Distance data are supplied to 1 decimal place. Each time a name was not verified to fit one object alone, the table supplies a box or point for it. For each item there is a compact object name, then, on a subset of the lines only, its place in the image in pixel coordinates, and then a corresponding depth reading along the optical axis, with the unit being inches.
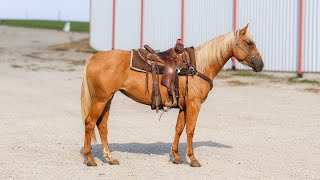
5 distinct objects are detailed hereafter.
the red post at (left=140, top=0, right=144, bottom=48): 1466.5
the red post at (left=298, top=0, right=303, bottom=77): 1045.2
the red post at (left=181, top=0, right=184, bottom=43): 1304.1
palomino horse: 365.4
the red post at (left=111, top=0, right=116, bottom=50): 1643.7
